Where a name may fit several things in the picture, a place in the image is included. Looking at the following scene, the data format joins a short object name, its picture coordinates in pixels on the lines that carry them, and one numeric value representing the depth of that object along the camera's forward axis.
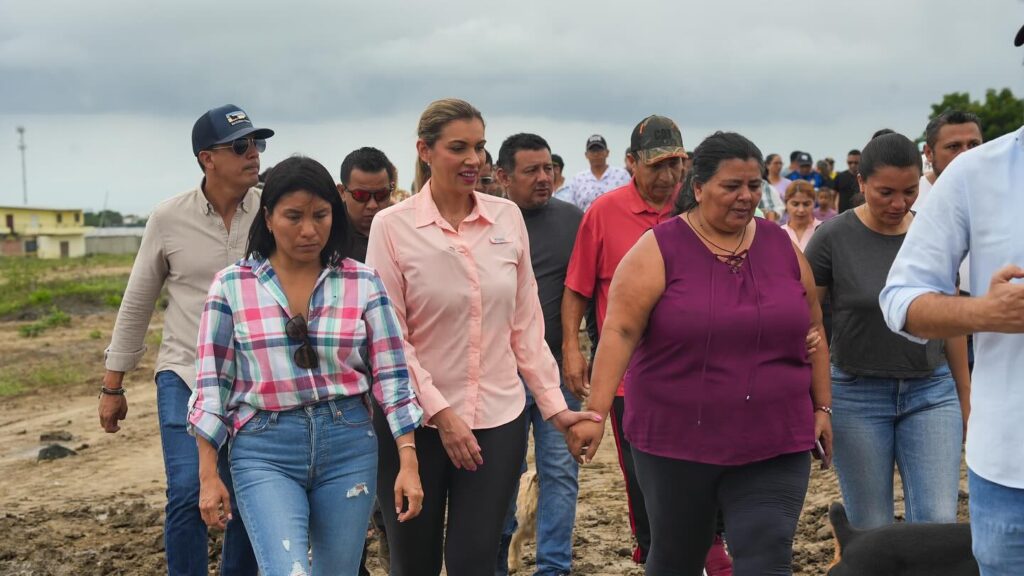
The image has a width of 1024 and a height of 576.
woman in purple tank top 4.52
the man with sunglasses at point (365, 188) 6.47
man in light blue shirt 2.96
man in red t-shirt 6.51
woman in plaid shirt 4.23
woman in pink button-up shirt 4.80
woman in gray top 5.30
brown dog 7.24
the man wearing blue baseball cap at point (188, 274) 5.33
